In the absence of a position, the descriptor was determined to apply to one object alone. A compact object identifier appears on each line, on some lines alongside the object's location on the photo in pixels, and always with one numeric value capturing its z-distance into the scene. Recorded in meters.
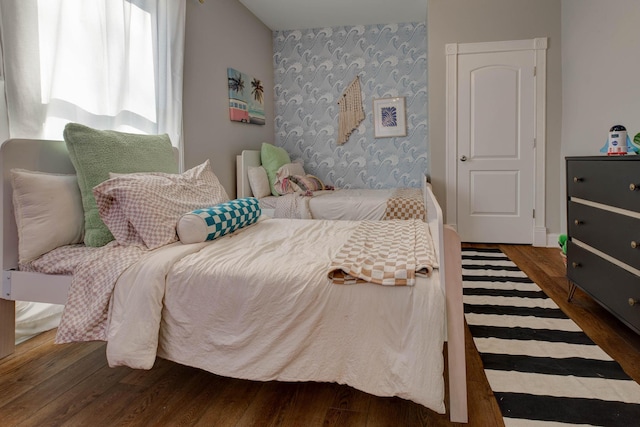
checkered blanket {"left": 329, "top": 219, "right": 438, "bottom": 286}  1.28
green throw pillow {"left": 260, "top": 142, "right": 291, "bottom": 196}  4.03
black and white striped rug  1.36
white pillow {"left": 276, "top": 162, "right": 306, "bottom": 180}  3.96
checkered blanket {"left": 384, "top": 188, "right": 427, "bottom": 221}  3.27
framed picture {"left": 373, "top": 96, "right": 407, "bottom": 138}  4.70
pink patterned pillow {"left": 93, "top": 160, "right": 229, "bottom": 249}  1.65
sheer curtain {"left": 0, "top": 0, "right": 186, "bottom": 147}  1.86
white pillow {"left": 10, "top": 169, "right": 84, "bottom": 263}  1.65
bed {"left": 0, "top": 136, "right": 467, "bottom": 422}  1.23
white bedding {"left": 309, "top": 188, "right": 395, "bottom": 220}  3.39
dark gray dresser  1.69
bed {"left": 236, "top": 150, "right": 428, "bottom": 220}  3.32
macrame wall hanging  4.78
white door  3.85
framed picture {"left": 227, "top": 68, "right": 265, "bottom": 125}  3.80
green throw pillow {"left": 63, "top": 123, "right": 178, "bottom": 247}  1.75
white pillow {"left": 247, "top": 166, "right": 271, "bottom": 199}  3.79
